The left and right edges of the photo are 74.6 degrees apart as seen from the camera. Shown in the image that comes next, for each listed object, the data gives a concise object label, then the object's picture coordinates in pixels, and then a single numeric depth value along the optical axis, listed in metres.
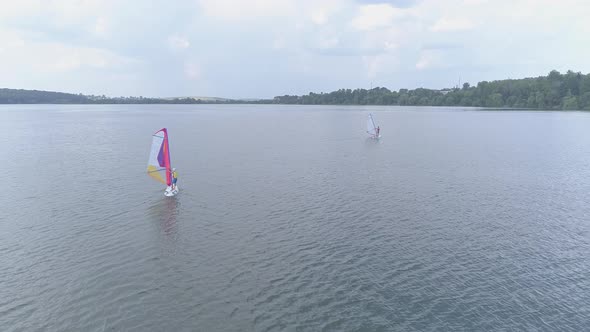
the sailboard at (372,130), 87.94
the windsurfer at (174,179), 37.66
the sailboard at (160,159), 38.25
